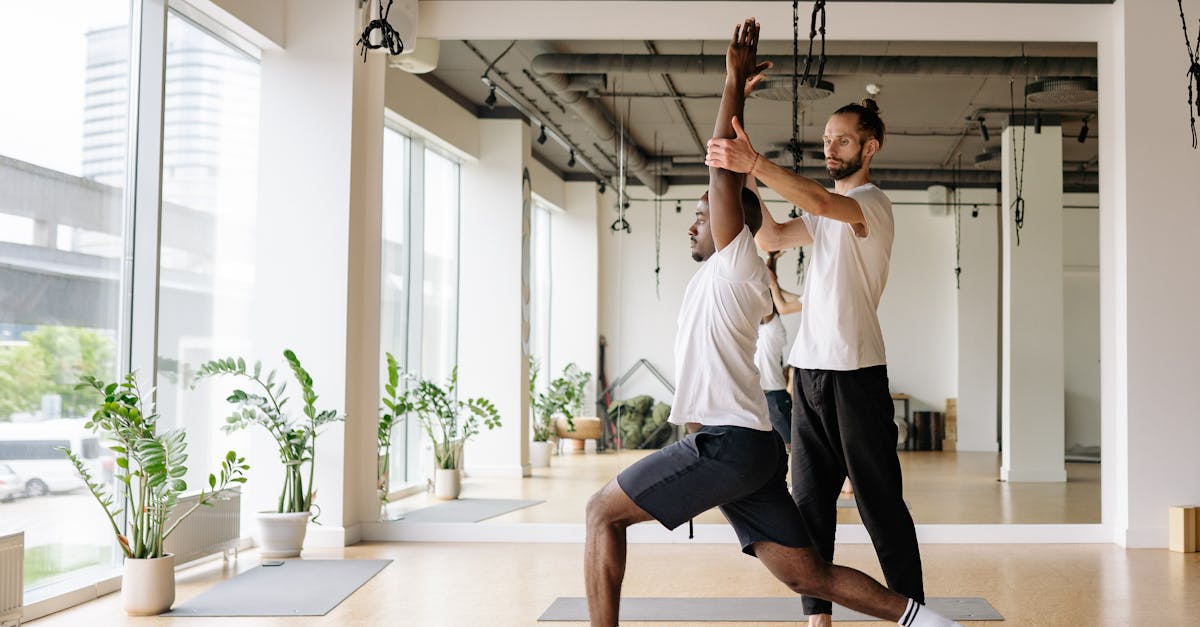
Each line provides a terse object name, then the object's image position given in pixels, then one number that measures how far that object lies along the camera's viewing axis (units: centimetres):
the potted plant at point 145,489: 426
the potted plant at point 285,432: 551
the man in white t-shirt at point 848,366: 318
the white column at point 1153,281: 611
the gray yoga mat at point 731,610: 411
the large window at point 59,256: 427
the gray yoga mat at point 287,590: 429
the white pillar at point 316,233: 602
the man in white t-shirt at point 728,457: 274
